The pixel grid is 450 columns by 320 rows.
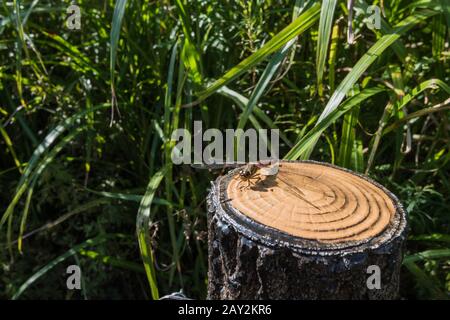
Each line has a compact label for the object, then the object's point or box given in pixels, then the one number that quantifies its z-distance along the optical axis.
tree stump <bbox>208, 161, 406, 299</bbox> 0.39
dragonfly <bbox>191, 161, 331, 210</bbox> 0.45
